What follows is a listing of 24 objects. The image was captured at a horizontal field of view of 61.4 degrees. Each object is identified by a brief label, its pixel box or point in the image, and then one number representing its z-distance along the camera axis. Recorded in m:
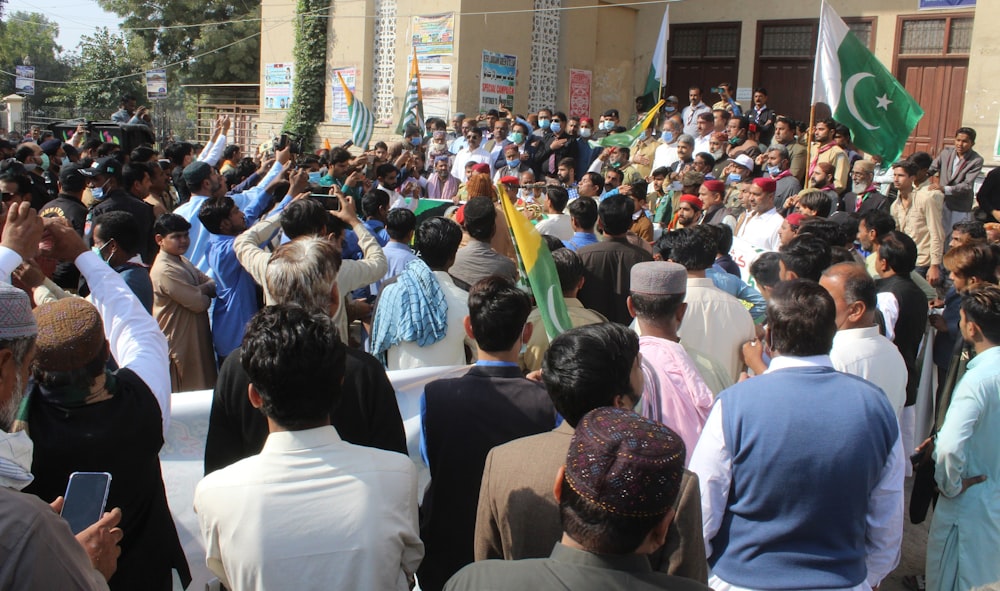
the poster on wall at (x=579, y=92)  18.86
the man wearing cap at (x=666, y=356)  2.99
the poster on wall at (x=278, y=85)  20.53
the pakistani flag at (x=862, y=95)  8.14
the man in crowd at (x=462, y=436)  2.74
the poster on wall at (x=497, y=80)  17.55
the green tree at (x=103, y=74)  36.88
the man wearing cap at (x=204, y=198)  5.88
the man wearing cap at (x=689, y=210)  6.66
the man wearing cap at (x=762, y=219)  6.97
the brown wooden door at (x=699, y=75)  17.80
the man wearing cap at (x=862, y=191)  8.59
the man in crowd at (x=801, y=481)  2.53
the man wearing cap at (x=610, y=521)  1.65
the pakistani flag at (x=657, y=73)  14.23
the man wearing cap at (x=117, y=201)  6.56
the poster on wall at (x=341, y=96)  18.94
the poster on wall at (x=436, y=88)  17.25
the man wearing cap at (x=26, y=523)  1.47
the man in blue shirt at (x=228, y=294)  5.01
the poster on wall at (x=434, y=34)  17.05
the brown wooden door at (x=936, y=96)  14.76
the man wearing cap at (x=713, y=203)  7.75
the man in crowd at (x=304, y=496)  2.04
